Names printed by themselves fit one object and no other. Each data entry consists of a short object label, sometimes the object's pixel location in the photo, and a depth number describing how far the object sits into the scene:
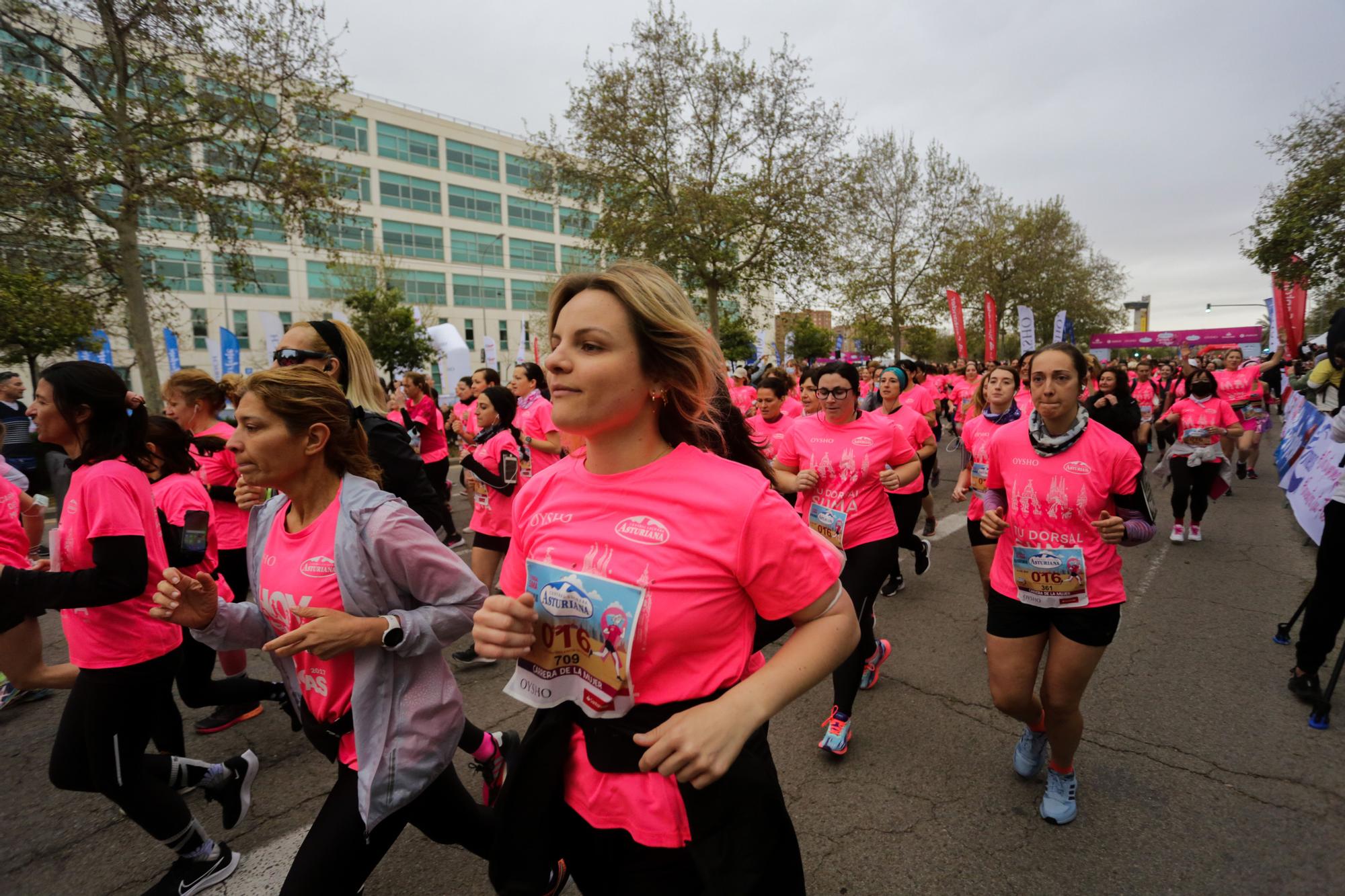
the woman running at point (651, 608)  1.26
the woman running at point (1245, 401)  10.26
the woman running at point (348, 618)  1.83
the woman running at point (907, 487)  4.83
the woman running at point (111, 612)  2.31
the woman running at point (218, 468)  4.08
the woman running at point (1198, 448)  7.04
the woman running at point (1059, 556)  2.72
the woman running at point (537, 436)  5.48
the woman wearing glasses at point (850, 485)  3.67
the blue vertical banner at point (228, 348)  16.48
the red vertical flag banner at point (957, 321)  21.92
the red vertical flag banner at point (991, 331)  22.61
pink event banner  49.00
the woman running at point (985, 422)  5.34
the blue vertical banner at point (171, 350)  22.64
